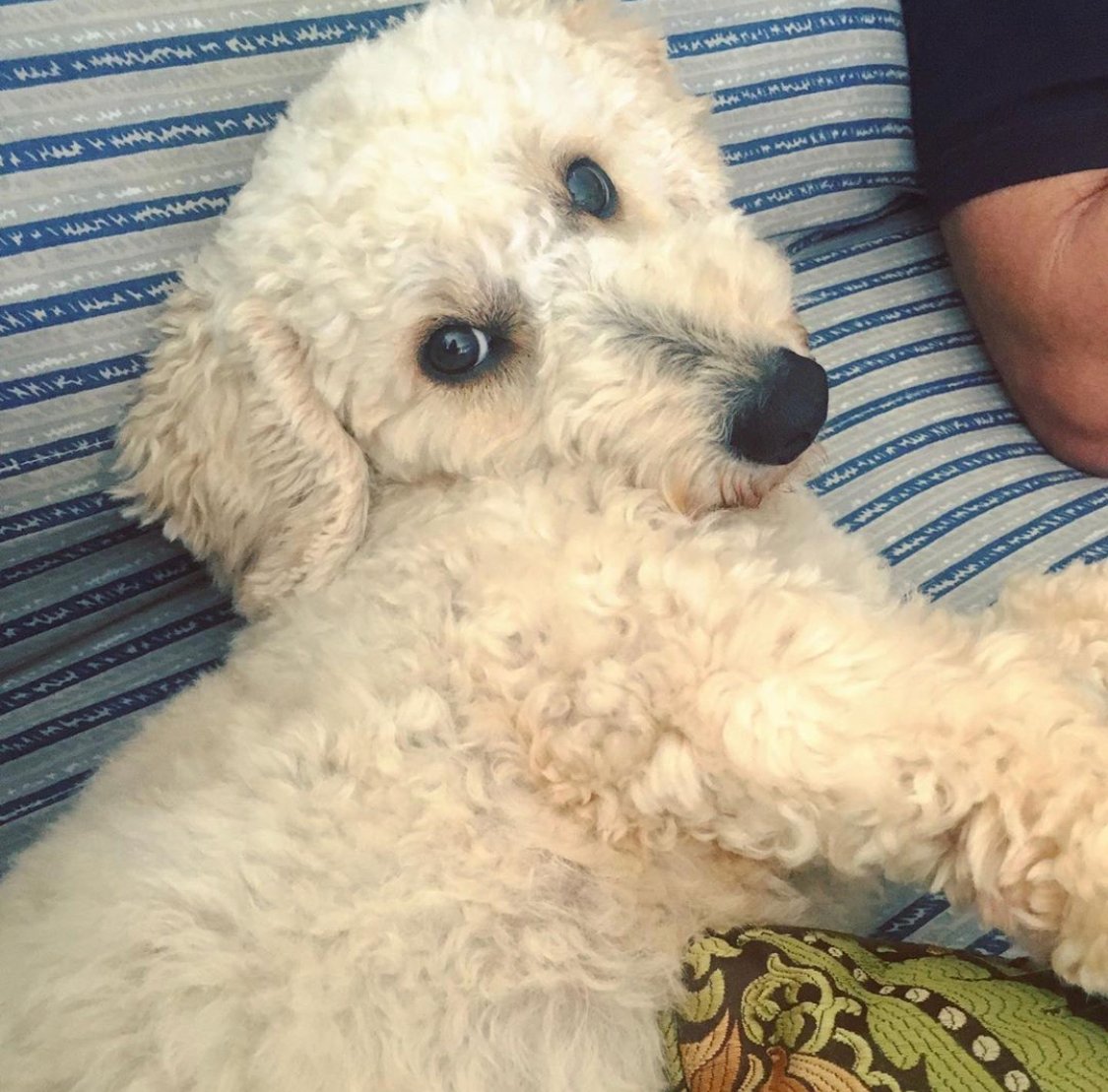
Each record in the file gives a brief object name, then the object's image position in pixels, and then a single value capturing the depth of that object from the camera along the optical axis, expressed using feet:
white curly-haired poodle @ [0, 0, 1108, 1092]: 1.05
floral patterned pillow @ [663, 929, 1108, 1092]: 0.97
